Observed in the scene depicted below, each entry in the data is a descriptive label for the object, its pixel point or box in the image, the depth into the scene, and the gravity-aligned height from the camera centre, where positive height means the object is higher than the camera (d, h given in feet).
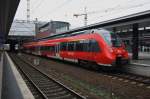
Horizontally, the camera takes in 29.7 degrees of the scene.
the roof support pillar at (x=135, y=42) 70.85 +0.75
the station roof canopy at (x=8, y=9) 39.34 +6.20
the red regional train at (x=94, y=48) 57.67 -0.64
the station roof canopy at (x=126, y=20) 63.72 +6.30
